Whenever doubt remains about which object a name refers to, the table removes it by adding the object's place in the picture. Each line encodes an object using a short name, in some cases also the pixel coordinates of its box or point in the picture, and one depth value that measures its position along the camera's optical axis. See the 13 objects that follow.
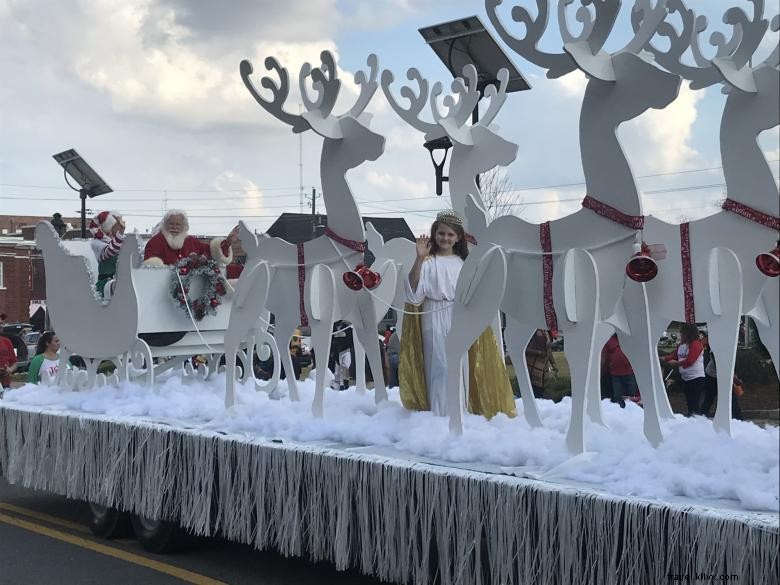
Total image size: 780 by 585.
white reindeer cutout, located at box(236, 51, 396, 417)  5.92
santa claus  7.48
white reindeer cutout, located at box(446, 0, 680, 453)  4.37
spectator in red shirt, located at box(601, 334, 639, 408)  8.34
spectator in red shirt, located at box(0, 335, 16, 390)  10.91
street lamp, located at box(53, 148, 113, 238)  11.25
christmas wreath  7.32
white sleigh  7.09
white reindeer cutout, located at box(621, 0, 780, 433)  4.18
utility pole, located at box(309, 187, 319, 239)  21.84
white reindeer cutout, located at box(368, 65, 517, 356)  6.04
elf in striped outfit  7.45
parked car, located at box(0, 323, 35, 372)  18.30
